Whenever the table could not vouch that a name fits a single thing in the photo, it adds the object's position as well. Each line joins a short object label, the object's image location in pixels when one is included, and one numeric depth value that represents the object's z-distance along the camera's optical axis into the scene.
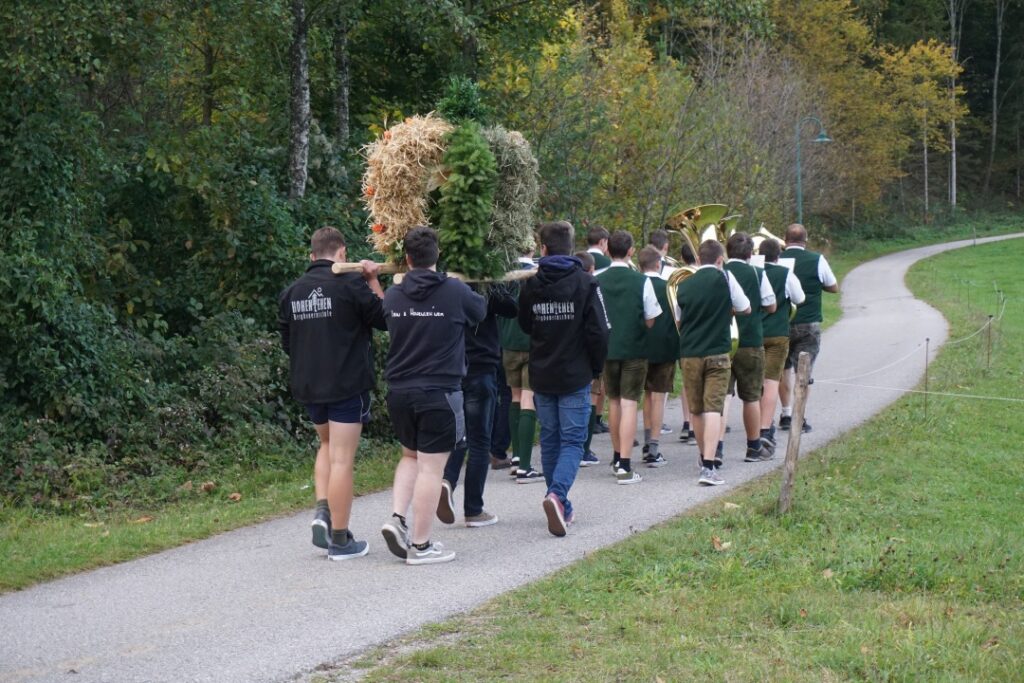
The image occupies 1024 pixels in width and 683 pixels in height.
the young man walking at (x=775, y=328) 12.23
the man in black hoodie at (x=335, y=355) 7.98
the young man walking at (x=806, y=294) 13.02
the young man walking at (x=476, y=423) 8.96
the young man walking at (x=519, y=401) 10.74
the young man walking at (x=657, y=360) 11.31
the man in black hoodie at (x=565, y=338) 8.75
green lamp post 34.31
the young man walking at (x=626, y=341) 10.77
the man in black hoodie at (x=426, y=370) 7.77
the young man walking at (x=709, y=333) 10.84
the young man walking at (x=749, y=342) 11.50
